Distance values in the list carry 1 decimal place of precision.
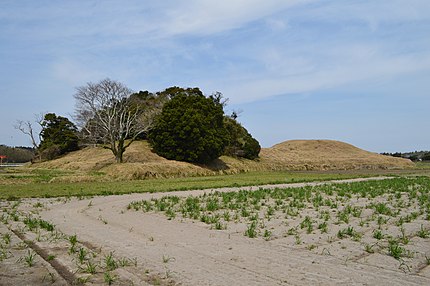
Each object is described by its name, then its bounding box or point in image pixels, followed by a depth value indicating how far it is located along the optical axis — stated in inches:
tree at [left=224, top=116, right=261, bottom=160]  1999.3
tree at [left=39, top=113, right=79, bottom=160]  2071.9
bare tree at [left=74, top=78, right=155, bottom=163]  1444.9
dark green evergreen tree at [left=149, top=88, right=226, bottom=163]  1528.1
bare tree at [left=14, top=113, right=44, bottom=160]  2123.5
